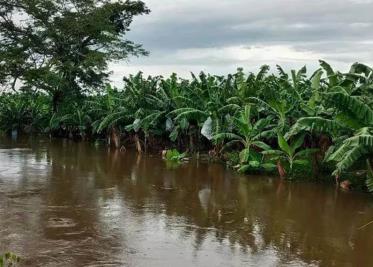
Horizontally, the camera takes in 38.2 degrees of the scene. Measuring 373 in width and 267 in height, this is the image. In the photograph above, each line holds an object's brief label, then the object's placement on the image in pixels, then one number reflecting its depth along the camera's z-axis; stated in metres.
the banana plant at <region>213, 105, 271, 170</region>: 16.41
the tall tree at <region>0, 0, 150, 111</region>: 28.00
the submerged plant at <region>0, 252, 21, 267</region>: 5.27
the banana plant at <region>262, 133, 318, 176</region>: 15.09
